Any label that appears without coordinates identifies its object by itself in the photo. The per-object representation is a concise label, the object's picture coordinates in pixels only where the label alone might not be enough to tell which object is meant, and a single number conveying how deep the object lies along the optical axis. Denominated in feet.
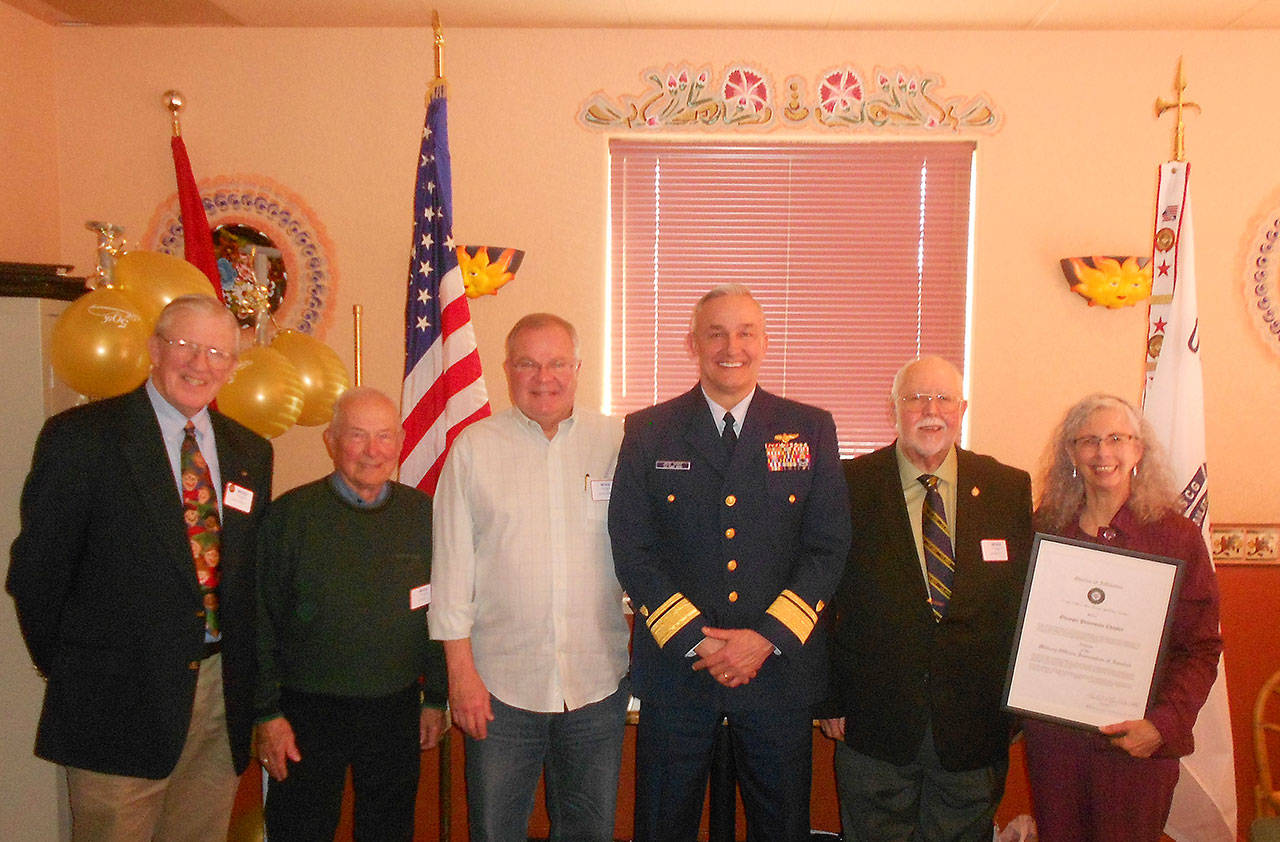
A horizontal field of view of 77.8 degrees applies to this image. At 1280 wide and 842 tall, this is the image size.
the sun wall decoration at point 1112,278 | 12.56
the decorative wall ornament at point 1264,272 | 12.85
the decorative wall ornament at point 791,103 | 13.00
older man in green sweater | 6.73
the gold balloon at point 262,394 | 10.05
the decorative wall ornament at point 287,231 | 13.43
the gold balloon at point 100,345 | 8.00
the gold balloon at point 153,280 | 9.20
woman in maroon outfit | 6.21
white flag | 8.88
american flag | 10.62
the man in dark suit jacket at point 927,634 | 6.49
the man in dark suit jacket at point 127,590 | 6.10
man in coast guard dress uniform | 6.50
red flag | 11.82
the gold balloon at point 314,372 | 11.41
